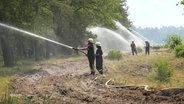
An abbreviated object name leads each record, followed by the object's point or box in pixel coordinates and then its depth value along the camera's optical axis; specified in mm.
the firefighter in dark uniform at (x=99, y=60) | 24016
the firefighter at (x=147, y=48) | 46781
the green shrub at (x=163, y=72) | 20806
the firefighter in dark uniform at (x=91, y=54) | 23328
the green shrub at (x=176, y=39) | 41025
